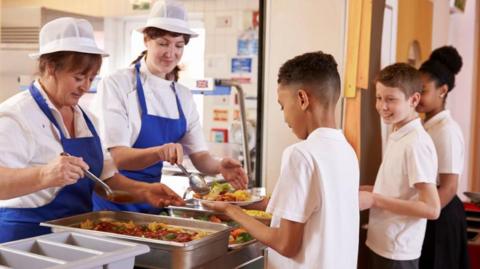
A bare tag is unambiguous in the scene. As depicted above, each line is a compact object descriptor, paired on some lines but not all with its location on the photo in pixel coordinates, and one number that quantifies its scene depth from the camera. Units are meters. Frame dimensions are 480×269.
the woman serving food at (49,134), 1.45
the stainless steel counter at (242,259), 1.45
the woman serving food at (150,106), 1.95
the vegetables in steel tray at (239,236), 1.63
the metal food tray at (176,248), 1.32
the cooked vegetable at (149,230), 1.47
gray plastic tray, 1.05
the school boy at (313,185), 1.38
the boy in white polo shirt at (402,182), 2.08
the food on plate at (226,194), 1.98
